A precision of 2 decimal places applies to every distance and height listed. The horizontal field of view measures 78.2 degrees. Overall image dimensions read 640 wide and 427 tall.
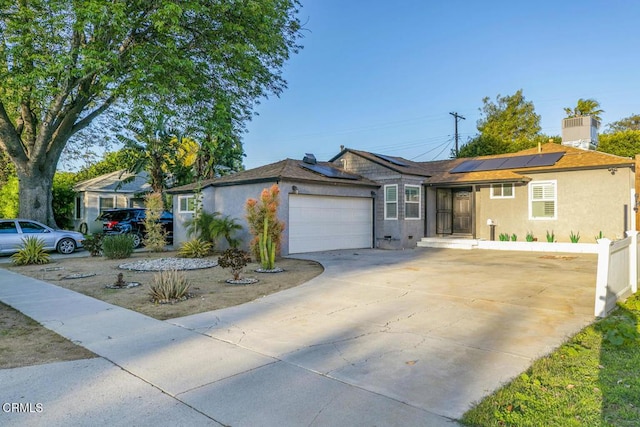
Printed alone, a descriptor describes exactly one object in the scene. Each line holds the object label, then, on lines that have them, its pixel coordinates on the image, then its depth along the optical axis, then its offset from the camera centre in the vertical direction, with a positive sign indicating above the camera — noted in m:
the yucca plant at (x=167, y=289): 6.75 -1.35
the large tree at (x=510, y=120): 37.09 +8.84
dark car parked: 17.28 -0.47
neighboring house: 24.44 +1.06
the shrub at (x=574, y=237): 14.19 -0.94
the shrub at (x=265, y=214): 10.47 -0.07
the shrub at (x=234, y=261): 8.65 -1.11
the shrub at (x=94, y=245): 13.80 -1.18
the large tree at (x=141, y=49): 9.67 +4.43
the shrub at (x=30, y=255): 11.58 -1.28
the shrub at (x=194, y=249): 13.46 -1.32
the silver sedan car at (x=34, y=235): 13.62 -0.89
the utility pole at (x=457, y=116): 32.31 +7.84
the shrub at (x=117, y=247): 12.99 -1.17
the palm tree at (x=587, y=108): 32.03 +8.50
